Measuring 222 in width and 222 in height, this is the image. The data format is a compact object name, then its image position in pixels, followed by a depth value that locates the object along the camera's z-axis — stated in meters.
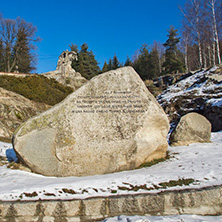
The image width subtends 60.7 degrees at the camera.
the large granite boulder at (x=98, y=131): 4.70
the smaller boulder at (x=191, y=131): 7.21
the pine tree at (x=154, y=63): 43.43
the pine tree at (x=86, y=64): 45.78
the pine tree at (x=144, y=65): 43.69
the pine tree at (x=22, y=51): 33.98
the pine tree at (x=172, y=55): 38.06
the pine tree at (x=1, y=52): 34.31
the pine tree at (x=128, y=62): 50.59
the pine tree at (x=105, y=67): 52.91
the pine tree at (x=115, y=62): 51.61
